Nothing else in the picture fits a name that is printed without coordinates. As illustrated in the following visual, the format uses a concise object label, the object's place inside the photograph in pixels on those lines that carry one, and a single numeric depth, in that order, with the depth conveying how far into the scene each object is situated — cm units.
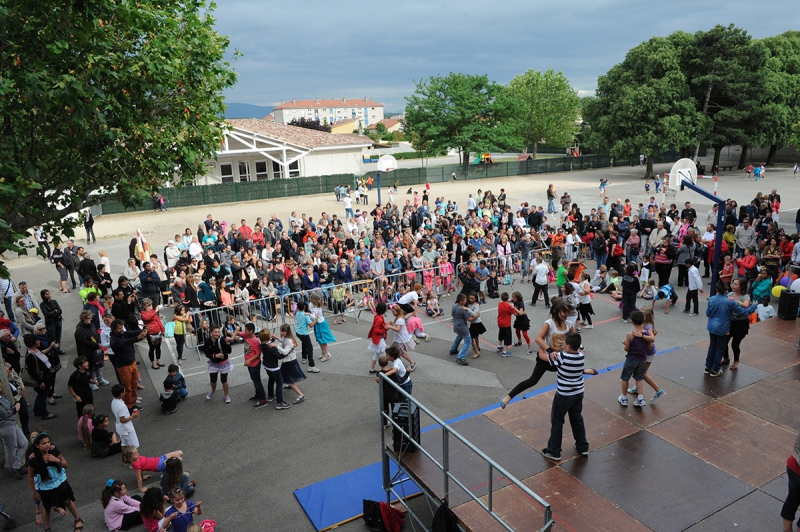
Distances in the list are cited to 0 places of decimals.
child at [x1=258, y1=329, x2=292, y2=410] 1007
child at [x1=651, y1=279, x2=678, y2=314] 1473
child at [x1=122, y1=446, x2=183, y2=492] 802
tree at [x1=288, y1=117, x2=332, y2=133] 8062
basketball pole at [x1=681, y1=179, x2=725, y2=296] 1372
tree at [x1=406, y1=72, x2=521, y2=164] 4919
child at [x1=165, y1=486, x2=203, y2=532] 675
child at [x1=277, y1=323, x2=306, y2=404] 1037
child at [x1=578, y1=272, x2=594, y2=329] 1338
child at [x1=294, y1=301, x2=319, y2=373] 1155
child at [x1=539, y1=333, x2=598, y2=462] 661
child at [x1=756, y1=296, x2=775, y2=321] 1288
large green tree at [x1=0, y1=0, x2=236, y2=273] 820
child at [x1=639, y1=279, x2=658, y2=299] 1492
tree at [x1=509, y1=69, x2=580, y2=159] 6881
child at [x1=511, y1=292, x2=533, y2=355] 1198
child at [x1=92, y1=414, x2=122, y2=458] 898
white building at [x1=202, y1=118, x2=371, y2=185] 4000
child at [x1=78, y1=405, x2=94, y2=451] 922
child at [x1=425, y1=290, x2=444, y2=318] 1523
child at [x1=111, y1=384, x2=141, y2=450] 852
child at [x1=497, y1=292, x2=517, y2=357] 1205
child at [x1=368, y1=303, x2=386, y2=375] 1134
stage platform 605
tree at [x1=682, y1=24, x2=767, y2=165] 4147
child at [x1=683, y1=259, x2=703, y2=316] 1393
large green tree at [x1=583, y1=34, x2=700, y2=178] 4100
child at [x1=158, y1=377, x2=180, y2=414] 1018
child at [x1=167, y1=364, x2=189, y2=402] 1027
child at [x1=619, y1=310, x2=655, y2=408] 775
